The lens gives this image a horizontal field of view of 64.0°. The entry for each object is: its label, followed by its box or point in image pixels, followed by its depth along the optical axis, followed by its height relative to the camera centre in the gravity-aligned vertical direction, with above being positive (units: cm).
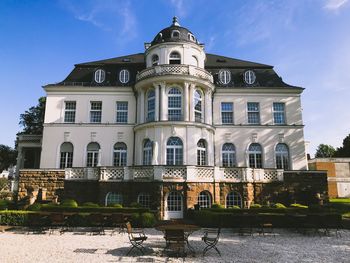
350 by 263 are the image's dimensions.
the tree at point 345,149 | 5566 +704
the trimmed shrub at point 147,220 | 1578 -200
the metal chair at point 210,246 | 967 -223
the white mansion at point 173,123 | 2066 +548
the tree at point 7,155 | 4451 +449
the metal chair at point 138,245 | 979 -213
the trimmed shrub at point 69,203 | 1789 -124
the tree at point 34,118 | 4194 +971
